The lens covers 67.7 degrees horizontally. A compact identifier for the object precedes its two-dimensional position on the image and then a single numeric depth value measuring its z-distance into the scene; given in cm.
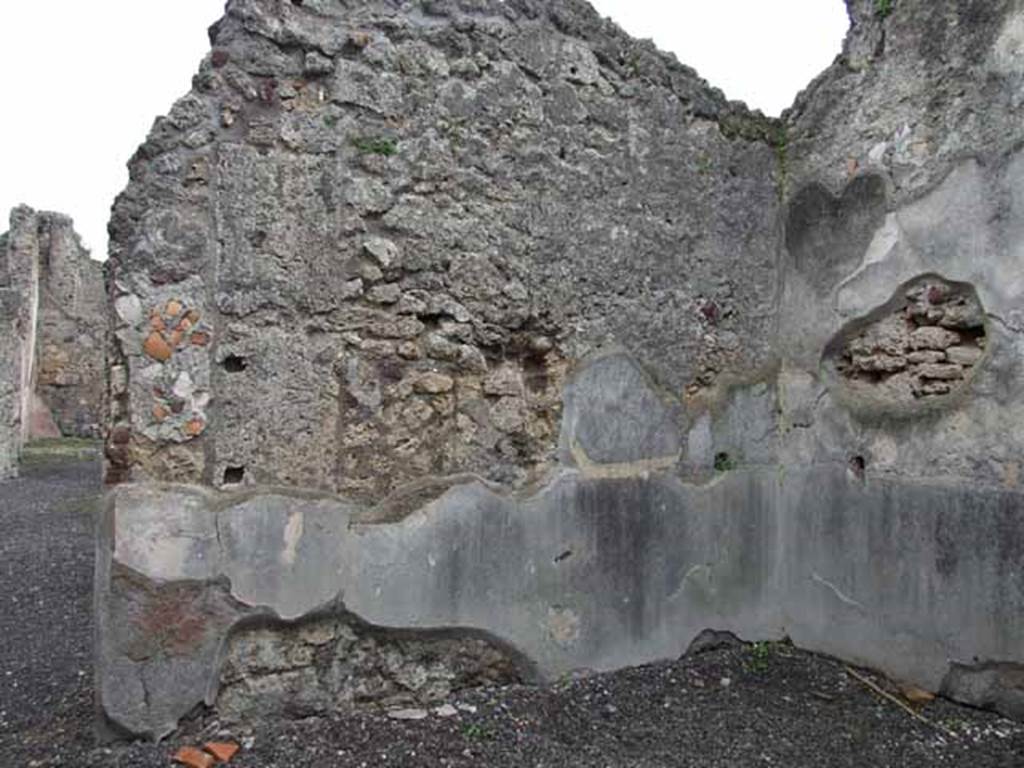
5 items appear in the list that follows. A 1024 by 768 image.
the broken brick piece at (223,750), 221
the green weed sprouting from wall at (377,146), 264
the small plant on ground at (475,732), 242
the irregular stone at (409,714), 254
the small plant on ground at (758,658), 311
